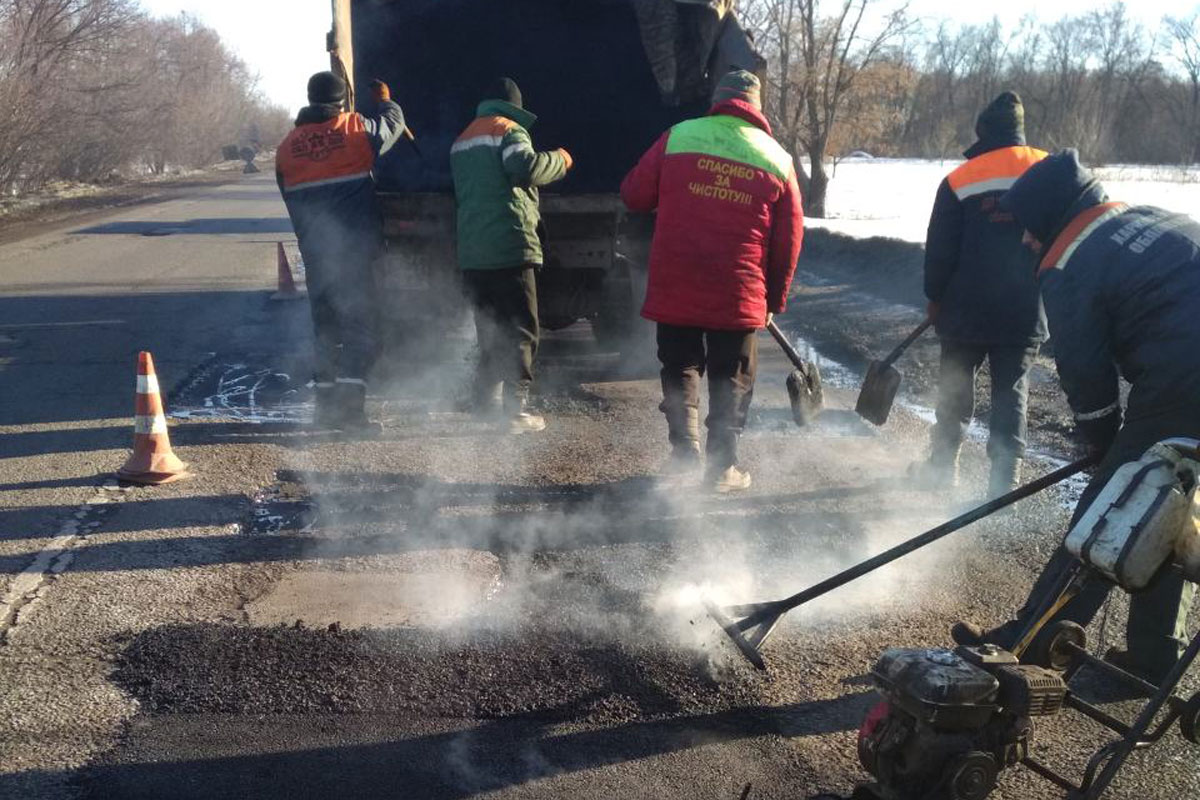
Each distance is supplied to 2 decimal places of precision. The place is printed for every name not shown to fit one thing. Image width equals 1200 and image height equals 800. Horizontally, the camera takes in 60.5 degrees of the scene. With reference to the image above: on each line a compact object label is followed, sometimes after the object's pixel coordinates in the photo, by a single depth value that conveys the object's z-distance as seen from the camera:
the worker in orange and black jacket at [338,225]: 5.91
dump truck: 6.97
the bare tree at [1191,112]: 40.97
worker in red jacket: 4.93
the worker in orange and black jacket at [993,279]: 5.02
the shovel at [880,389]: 5.49
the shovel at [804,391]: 5.75
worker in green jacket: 5.98
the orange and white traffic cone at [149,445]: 5.13
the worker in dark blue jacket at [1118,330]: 3.07
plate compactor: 2.41
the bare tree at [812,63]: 18.08
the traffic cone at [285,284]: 10.75
